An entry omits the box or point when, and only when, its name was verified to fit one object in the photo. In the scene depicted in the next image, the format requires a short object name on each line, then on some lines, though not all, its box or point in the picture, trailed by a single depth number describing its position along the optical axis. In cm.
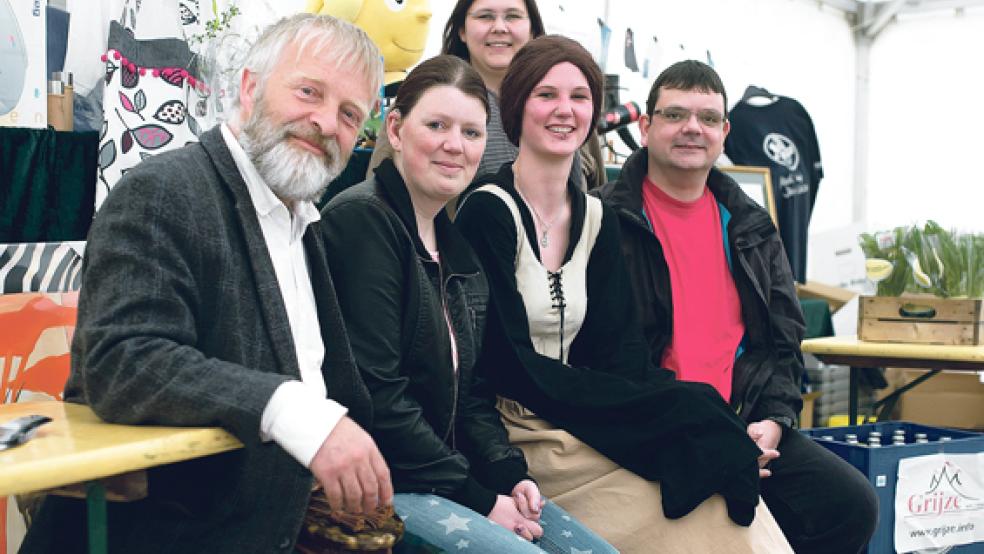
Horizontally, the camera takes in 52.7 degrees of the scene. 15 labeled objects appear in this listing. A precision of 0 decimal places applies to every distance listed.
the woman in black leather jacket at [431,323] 183
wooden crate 348
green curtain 274
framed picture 566
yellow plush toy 357
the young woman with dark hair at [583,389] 212
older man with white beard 133
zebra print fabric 229
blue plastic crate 312
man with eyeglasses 256
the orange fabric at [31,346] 205
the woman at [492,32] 299
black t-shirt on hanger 623
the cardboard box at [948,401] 455
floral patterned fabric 307
